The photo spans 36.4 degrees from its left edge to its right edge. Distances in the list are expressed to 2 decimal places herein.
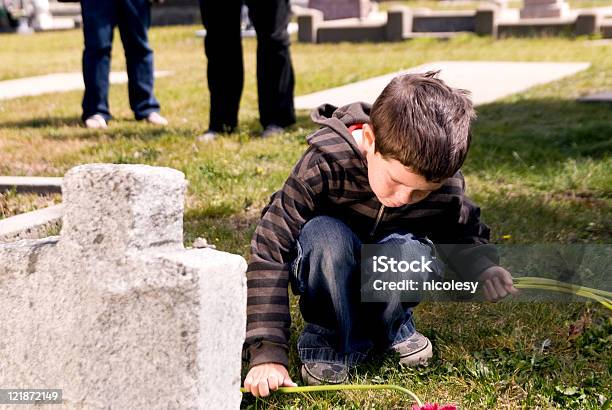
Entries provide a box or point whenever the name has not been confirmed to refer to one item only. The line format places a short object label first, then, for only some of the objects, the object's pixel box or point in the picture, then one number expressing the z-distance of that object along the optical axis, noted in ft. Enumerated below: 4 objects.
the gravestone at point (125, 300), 6.07
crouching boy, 7.79
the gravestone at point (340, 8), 61.00
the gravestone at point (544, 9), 52.70
